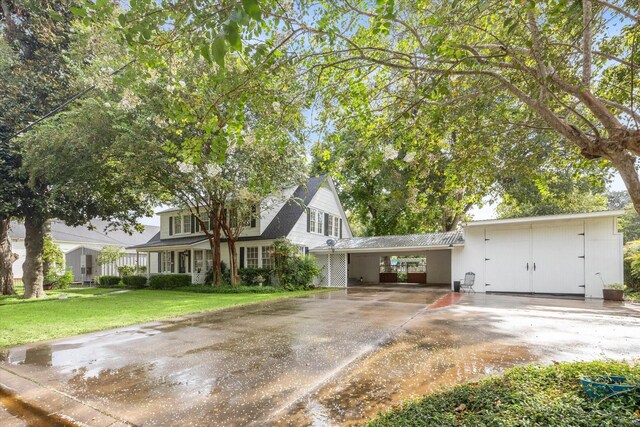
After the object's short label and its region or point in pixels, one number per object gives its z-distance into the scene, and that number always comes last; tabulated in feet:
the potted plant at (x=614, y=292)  39.65
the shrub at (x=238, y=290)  54.24
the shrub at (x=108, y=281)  74.79
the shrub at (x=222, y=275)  63.10
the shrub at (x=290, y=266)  58.13
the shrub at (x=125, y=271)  80.30
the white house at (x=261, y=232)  63.36
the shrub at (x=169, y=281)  65.67
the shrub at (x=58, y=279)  67.21
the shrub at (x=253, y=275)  61.26
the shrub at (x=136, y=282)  70.66
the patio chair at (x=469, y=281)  50.80
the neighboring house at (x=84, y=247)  85.25
